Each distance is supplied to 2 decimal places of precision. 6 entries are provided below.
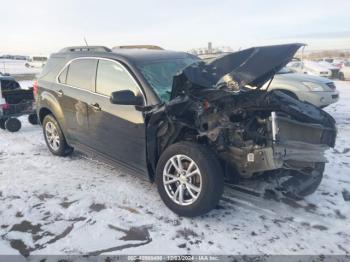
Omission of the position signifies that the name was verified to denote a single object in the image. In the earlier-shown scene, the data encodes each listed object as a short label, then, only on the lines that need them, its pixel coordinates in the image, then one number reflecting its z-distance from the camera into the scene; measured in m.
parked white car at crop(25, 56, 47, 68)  42.49
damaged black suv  3.53
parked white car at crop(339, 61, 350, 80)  22.33
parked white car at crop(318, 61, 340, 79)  22.85
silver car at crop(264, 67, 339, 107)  8.88
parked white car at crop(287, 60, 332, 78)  21.49
